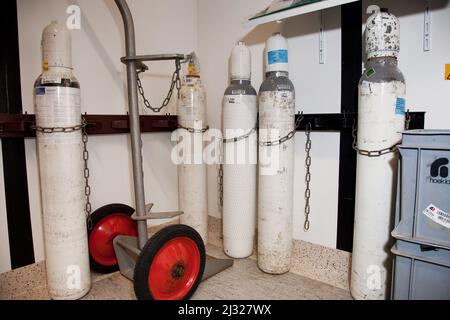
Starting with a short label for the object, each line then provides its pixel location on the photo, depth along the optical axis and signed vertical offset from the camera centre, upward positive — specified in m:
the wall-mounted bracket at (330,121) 1.70 -0.01
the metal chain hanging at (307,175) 1.89 -0.35
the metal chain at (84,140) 1.48 -0.10
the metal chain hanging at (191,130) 2.13 -0.06
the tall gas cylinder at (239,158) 1.96 -0.24
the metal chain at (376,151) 1.41 -0.15
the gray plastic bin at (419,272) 1.20 -0.63
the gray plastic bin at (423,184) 1.17 -0.26
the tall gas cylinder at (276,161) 1.77 -0.24
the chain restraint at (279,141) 1.78 -0.12
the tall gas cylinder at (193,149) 2.12 -0.20
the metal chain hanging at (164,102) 1.63 +0.15
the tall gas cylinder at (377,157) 1.40 -0.16
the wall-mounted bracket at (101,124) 1.56 -0.01
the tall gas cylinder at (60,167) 1.47 -0.22
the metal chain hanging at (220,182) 2.37 -0.49
